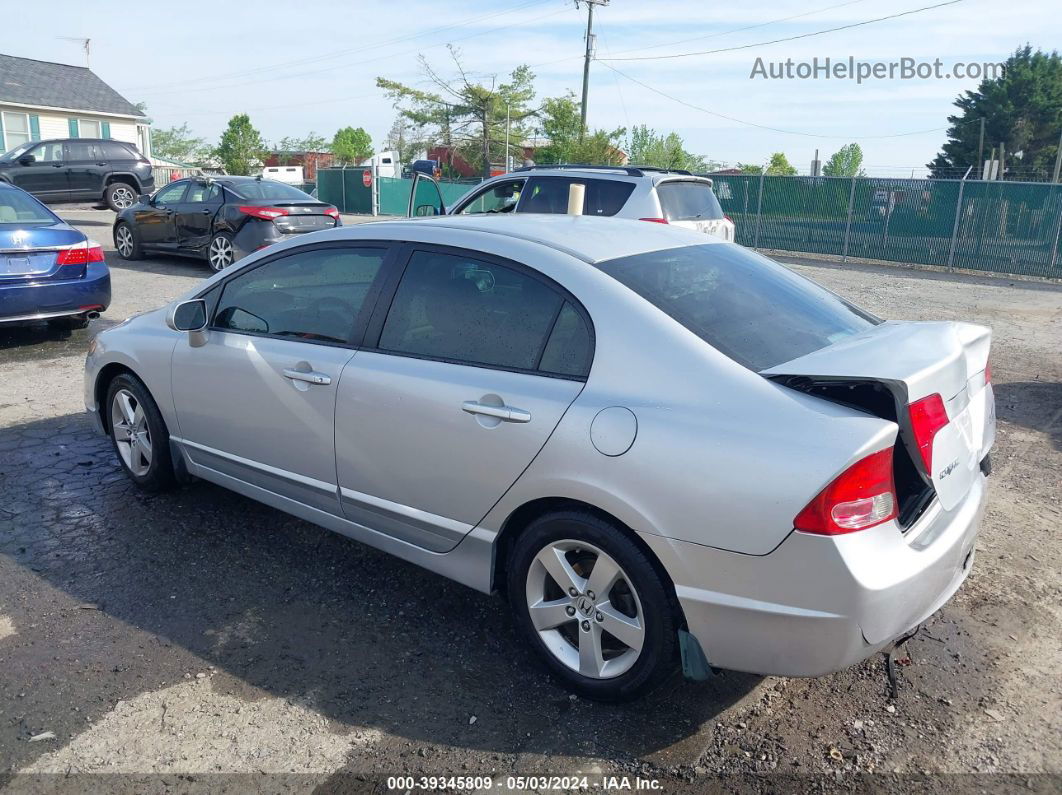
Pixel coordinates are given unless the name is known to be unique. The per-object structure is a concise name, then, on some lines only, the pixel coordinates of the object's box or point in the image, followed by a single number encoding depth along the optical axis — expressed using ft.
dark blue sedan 25.02
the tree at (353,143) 241.63
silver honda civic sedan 8.27
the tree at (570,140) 107.34
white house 115.24
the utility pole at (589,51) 114.52
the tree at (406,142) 157.38
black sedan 41.75
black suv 68.03
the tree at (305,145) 256.11
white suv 29.94
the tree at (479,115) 149.59
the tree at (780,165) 169.68
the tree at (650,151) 121.90
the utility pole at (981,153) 134.51
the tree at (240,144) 186.90
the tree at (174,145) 246.06
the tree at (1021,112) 134.51
